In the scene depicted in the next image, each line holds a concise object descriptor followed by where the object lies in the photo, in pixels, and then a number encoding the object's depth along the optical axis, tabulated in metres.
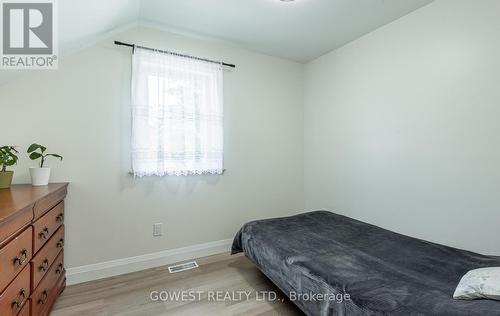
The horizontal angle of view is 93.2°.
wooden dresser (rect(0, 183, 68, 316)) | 1.06
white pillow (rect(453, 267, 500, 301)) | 1.08
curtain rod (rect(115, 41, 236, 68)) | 2.22
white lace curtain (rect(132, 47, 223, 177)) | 2.27
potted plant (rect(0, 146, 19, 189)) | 1.64
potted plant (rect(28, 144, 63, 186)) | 1.80
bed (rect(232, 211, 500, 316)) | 1.14
